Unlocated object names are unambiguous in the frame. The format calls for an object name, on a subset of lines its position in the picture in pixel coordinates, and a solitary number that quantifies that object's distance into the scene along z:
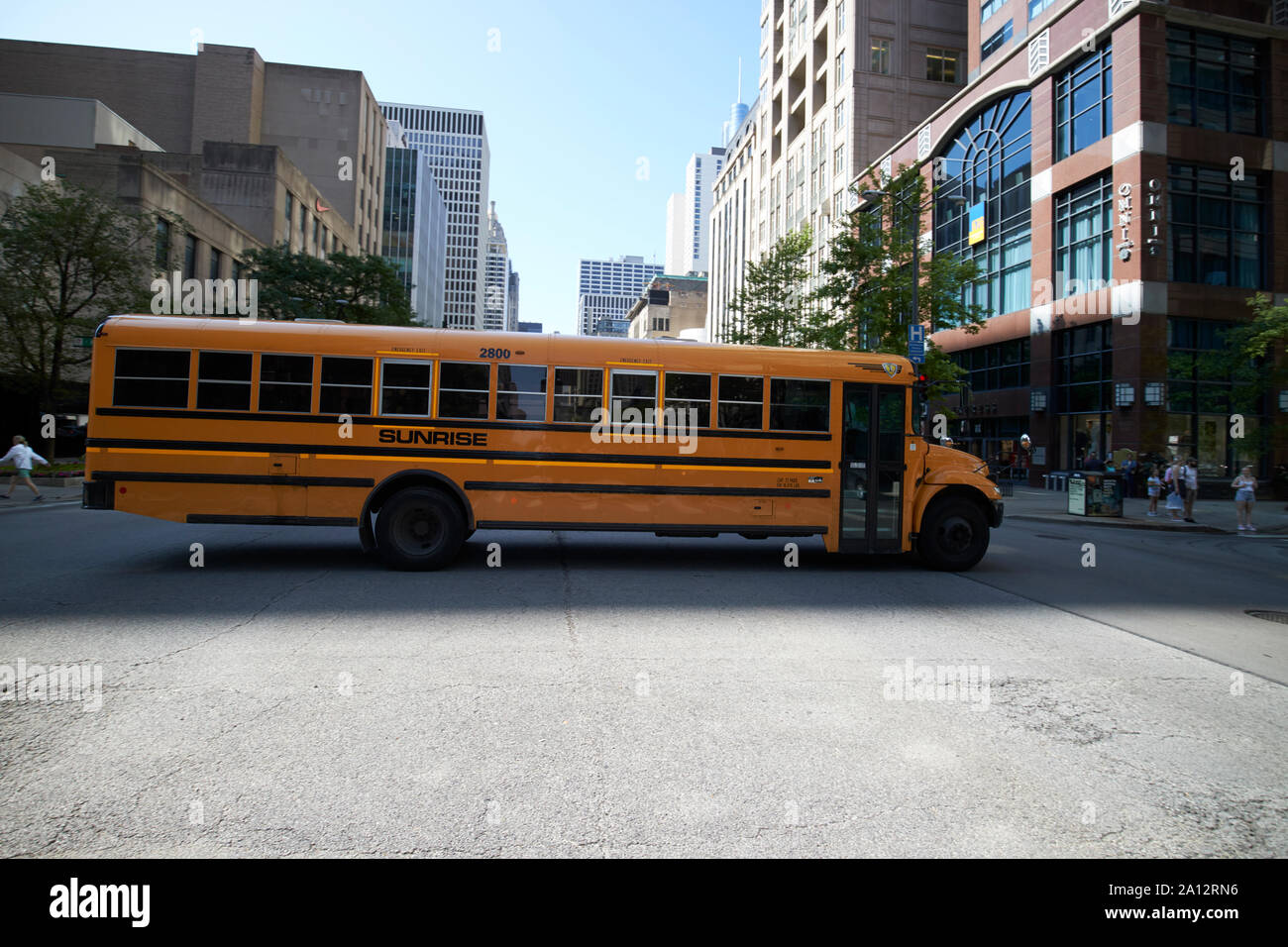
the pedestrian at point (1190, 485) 20.23
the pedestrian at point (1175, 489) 20.77
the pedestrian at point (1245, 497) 18.39
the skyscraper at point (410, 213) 92.44
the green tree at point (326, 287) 35.59
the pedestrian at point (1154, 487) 21.83
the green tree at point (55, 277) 24.06
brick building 27.78
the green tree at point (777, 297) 35.97
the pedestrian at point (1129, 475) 27.58
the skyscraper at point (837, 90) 51.06
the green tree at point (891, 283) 28.64
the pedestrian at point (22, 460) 17.55
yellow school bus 9.46
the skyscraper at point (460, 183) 157.12
